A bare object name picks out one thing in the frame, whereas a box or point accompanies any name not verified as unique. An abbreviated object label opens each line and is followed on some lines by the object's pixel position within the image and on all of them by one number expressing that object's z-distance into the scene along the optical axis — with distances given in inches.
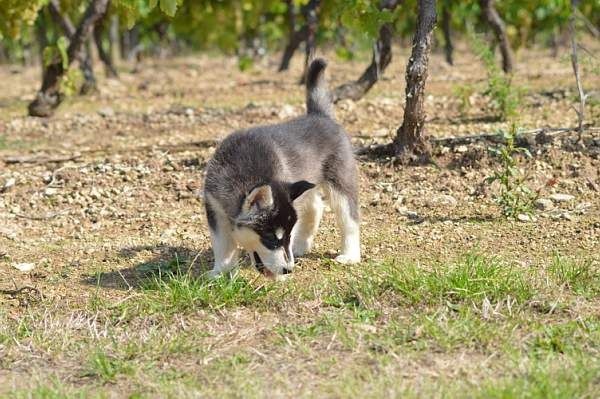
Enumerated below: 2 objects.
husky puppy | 225.9
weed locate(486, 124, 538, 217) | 277.9
